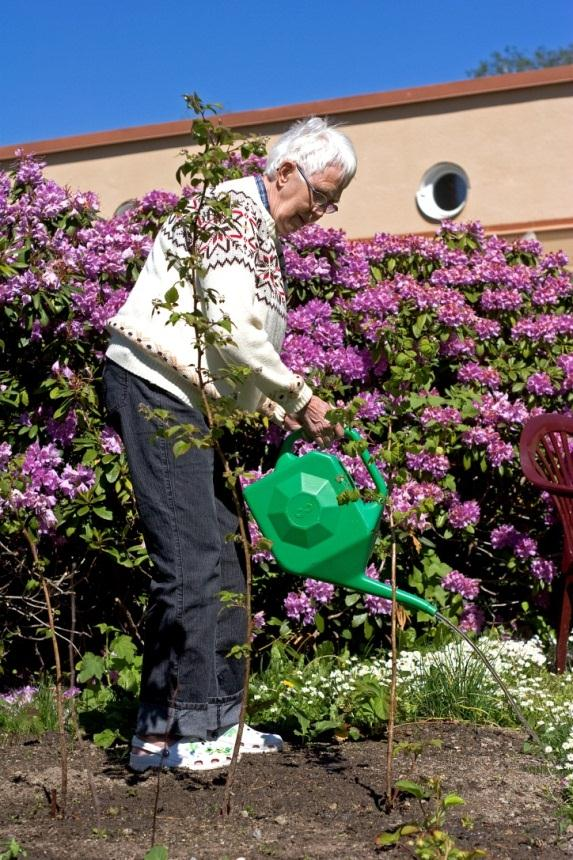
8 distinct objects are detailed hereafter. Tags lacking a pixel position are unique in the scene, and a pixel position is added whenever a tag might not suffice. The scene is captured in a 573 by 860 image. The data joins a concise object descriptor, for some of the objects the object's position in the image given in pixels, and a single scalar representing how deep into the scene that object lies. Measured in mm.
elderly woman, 5520
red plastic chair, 8102
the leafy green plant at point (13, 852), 4402
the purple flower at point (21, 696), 7645
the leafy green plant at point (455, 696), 6594
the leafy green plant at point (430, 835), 4051
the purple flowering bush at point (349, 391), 7770
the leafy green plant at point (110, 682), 6777
